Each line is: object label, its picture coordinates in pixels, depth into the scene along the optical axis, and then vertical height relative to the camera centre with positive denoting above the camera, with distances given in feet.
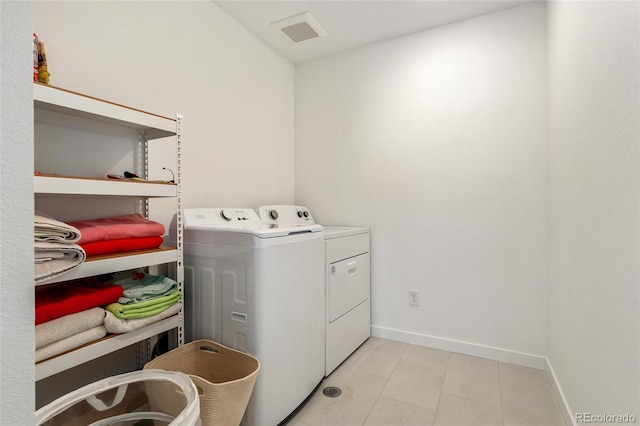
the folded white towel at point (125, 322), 3.66 -1.34
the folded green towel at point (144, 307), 3.75 -1.18
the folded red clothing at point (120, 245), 3.65 -0.38
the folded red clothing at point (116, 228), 3.68 -0.16
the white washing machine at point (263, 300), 4.38 -1.33
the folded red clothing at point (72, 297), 3.18 -0.91
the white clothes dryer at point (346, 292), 6.14 -1.77
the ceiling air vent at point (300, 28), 7.06 +4.42
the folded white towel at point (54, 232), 2.90 -0.15
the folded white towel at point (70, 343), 3.07 -1.35
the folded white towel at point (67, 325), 3.08 -1.17
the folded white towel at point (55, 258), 2.86 -0.42
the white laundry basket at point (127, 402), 2.89 -1.89
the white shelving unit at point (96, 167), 3.32 +0.72
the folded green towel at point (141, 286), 3.99 -0.98
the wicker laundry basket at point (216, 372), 3.58 -2.15
